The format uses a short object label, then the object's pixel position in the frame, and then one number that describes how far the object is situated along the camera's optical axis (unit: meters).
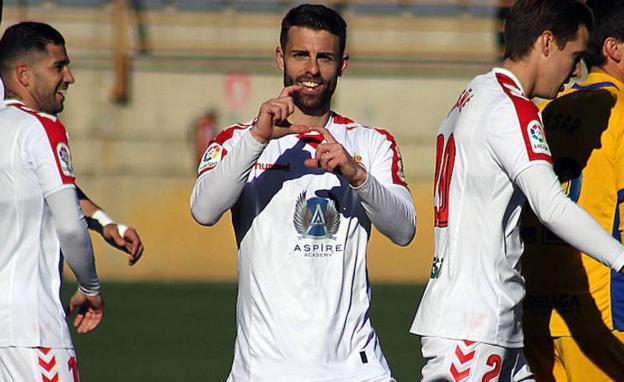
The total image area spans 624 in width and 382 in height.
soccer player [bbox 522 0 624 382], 11.41
